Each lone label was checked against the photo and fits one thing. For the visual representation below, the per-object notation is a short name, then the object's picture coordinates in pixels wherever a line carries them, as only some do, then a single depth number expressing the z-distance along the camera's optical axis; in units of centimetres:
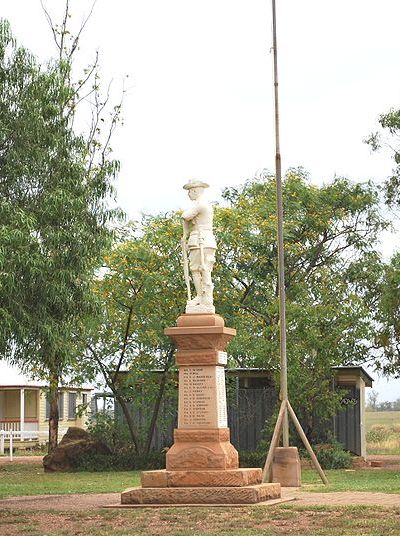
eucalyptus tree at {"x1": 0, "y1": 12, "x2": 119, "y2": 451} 1852
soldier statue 1955
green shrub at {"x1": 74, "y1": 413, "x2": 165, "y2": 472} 3153
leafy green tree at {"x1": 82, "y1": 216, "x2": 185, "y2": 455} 3123
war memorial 1805
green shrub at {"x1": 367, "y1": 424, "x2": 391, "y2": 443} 5179
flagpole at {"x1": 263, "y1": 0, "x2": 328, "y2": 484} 2252
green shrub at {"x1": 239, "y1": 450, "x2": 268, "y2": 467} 3086
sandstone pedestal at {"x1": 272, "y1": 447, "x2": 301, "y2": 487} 2250
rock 3133
